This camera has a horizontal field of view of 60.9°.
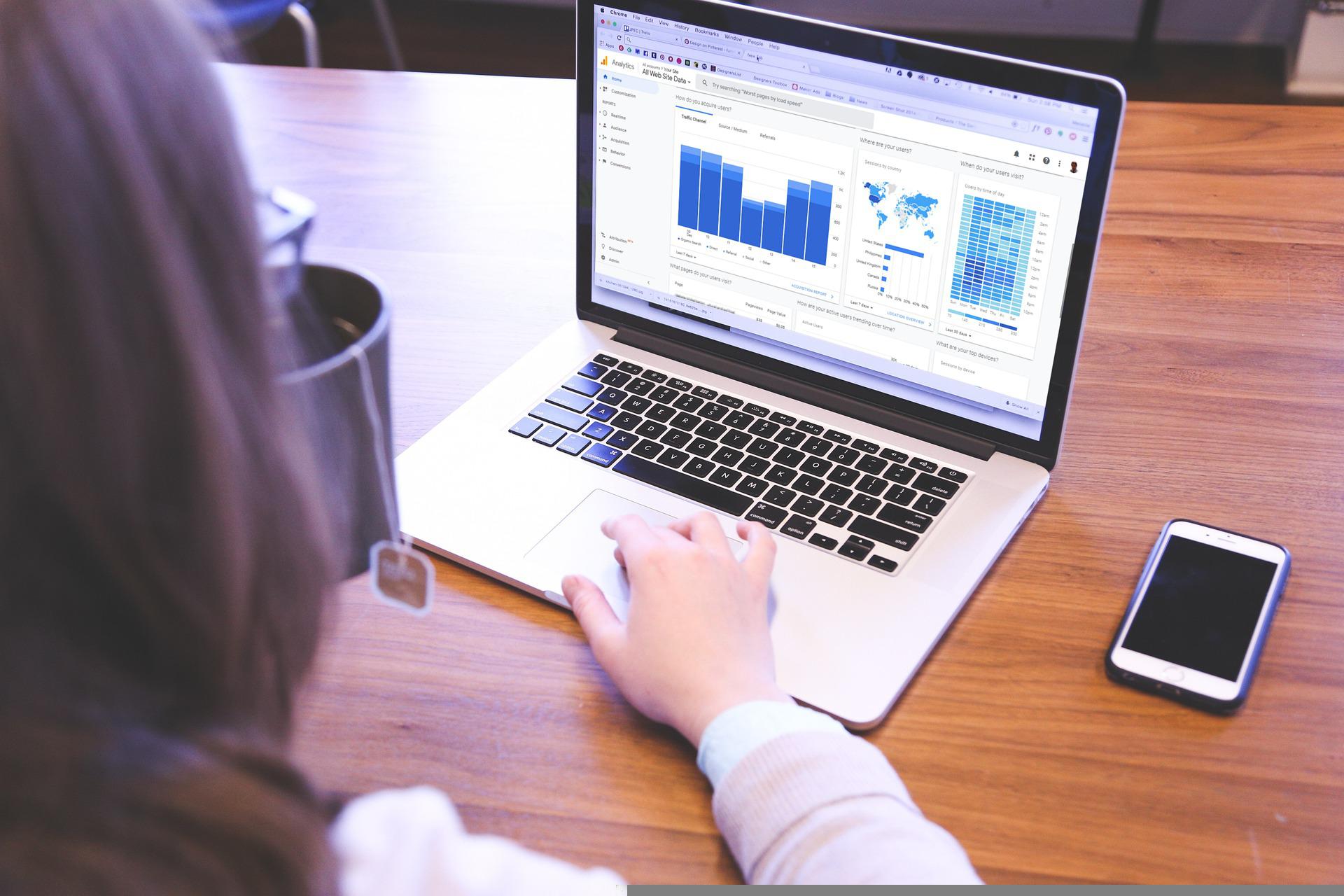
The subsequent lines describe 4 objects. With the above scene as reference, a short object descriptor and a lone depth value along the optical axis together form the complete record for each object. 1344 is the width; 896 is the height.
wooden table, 0.61
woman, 0.35
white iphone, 0.67
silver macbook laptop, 0.72
